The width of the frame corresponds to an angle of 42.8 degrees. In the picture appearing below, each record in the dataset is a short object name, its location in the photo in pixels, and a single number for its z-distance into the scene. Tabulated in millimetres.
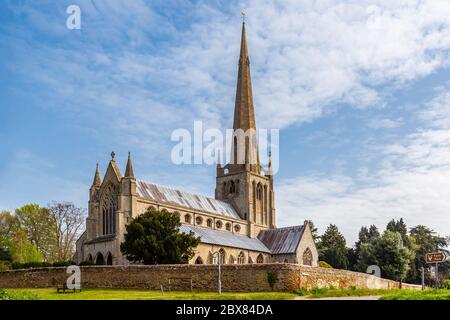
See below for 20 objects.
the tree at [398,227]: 112412
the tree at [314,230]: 107750
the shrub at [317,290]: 34269
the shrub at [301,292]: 33550
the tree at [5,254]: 74238
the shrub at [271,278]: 34806
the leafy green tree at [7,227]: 76538
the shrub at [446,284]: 32625
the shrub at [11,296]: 22188
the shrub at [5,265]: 60238
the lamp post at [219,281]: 33281
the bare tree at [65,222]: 76062
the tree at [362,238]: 98438
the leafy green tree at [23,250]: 72362
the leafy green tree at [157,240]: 49625
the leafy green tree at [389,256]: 68625
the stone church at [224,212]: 60531
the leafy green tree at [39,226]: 78188
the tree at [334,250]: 92938
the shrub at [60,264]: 52525
